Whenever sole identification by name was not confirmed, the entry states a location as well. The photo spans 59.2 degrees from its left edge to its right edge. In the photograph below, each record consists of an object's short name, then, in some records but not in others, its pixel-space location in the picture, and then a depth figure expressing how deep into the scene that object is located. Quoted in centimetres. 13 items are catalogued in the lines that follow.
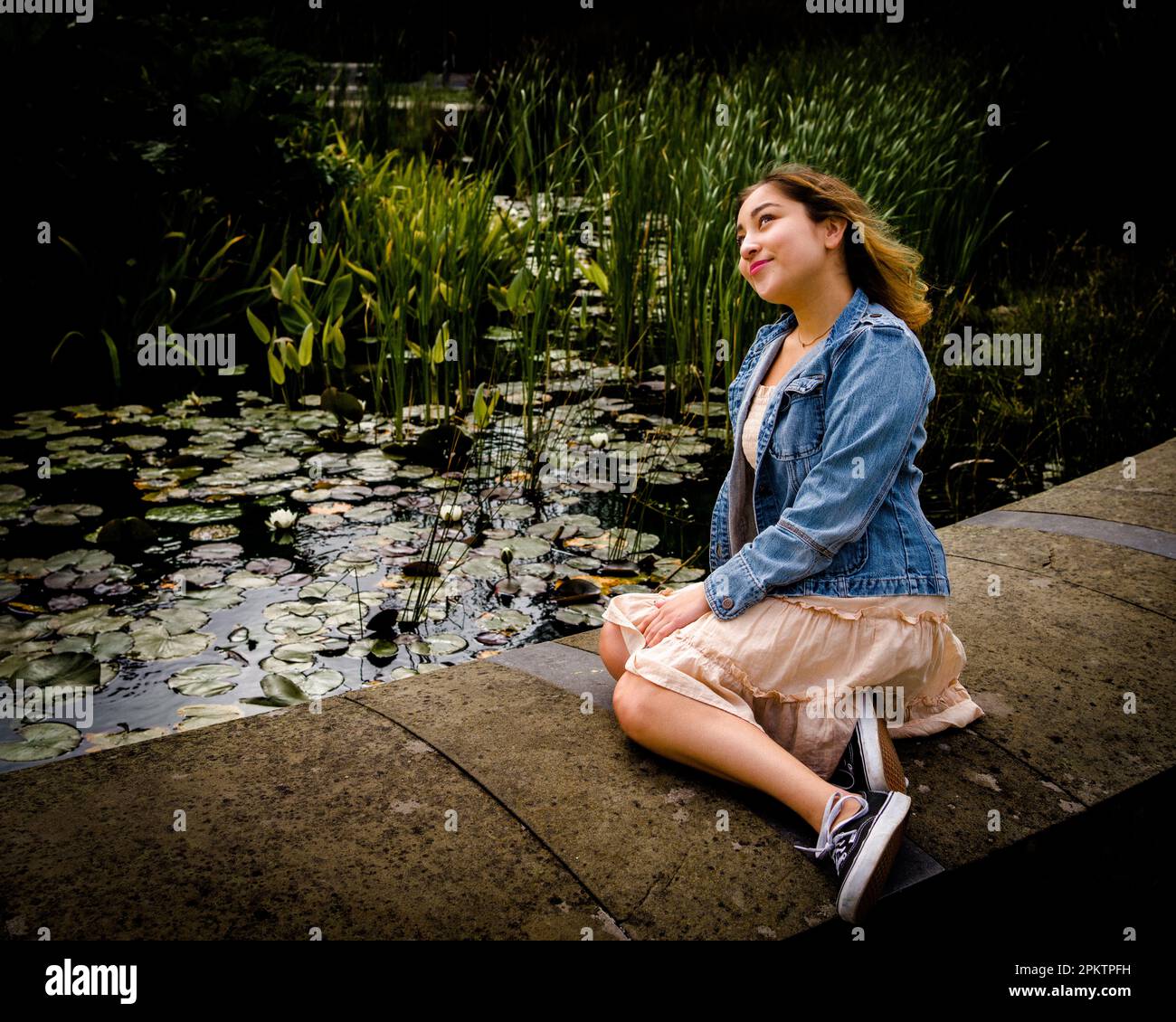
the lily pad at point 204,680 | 221
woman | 159
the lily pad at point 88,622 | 242
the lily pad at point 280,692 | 215
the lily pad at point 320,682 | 223
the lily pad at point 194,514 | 297
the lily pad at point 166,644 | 231
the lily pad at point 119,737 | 204
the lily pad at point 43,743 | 196
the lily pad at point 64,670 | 218
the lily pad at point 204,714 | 212
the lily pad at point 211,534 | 288
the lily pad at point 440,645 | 243
